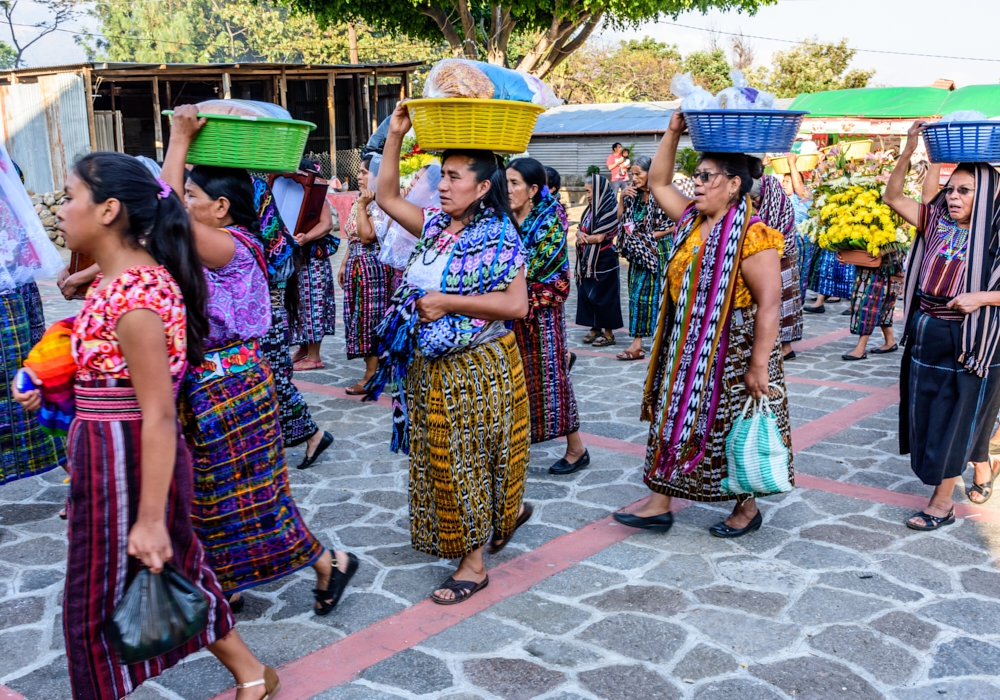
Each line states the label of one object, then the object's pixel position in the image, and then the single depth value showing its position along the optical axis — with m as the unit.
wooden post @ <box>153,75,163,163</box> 19.73
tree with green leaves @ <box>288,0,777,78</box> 17.88
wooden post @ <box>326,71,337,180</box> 22.77
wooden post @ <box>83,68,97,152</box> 18.64
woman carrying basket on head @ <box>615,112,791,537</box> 4.14
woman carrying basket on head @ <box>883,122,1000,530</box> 4.46
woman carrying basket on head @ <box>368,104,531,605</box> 3.64
